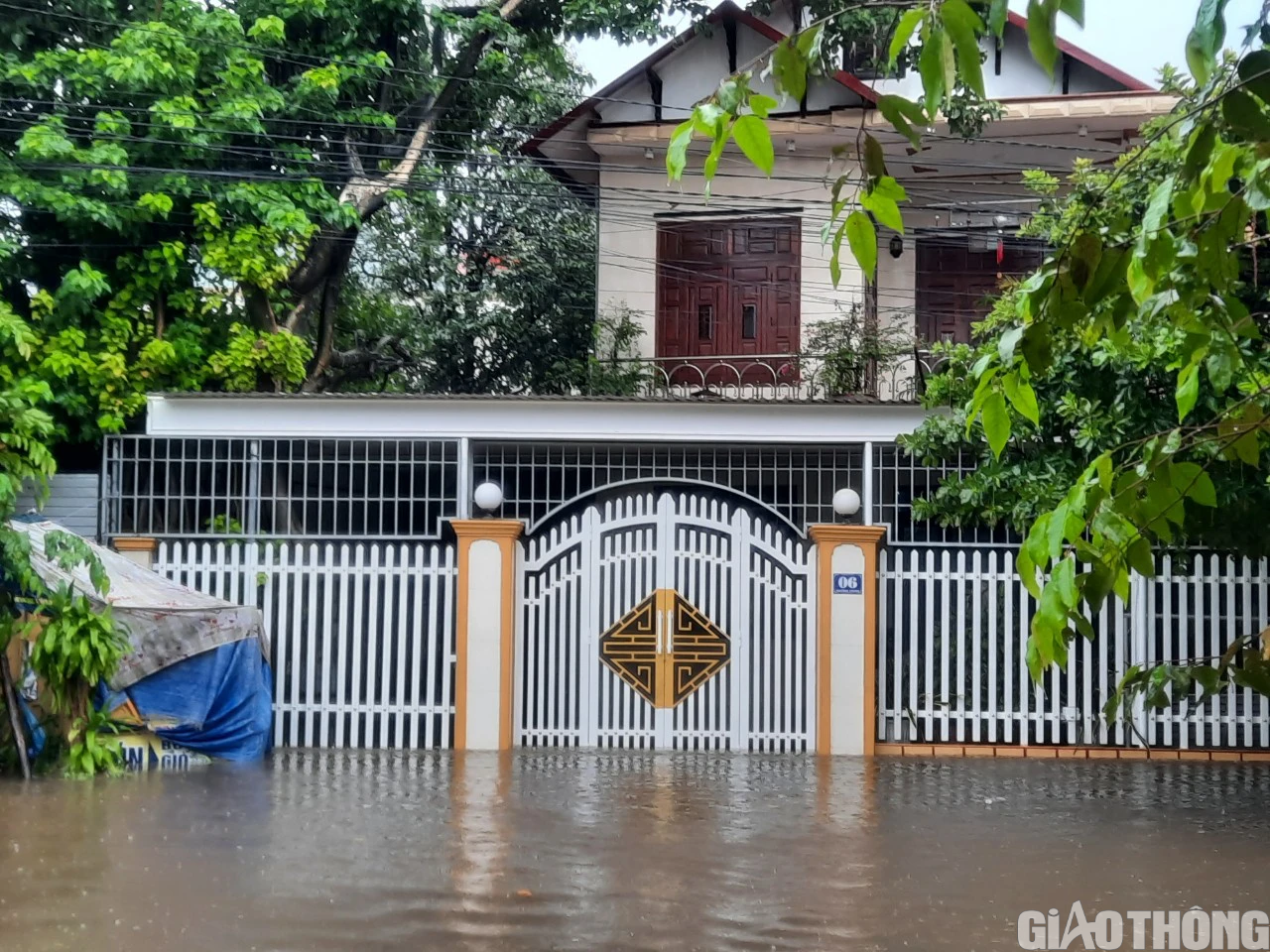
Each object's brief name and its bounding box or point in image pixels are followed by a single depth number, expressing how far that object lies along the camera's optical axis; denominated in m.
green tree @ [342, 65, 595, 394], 19.44
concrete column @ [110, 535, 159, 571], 11.34
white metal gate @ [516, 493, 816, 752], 11.37
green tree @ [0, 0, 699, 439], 13.02
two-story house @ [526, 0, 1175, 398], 15.49
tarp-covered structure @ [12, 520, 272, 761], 10.18
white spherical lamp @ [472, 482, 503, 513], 11.44
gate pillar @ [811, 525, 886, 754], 11.29
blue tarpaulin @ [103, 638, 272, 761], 10.30
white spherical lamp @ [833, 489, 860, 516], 11.34
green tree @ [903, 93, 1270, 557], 9.64
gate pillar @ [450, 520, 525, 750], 11.30
